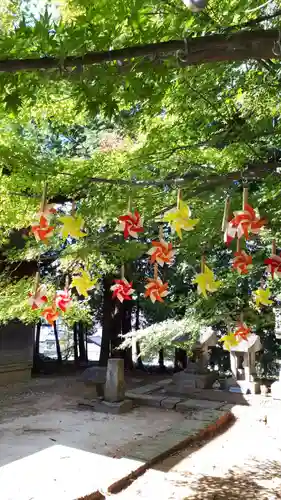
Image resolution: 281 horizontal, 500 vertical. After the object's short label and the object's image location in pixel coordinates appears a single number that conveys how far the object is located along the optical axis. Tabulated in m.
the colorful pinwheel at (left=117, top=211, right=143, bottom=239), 2.29
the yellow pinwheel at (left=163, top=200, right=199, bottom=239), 2.06
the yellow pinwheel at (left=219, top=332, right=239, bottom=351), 3.36
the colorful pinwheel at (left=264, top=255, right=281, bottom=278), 2.57
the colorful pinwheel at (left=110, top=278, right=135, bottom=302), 2.86
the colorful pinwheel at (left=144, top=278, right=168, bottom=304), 2.64
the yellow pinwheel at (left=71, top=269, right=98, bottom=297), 2.70
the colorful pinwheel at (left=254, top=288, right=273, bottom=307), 2.95
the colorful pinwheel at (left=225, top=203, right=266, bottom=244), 1.99
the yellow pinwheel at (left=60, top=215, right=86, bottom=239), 2.30
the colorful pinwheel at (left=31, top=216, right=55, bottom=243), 2.28
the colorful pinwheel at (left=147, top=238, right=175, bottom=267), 2.42
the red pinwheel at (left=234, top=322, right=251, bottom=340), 3.42
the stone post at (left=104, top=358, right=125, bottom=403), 9.35
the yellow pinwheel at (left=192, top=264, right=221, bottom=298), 2.36
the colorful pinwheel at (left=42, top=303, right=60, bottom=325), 2.89
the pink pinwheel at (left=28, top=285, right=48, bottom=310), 2.61
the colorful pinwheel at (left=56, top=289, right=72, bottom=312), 2.90
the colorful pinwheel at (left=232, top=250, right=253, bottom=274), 2.34
